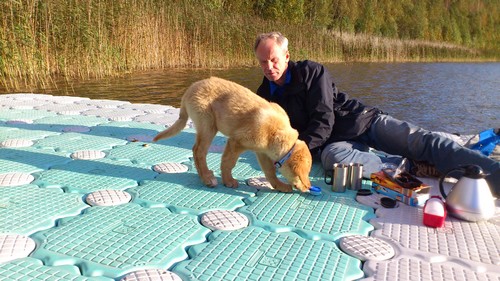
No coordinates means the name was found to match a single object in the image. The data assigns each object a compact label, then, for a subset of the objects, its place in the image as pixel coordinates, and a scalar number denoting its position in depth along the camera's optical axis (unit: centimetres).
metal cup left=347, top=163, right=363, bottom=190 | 296
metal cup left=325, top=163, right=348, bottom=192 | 291
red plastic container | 232
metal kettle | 237
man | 317
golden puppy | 273
